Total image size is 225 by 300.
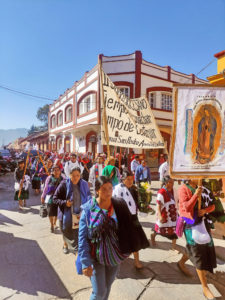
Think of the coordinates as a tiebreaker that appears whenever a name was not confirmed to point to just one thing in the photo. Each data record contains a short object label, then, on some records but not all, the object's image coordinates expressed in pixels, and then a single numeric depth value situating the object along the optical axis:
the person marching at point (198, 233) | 2.61
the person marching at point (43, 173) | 7.35
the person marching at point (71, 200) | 3.35
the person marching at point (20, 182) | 6.88
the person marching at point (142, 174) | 8.29
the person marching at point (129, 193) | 3.41
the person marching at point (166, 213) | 3.69
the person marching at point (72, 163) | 7.36
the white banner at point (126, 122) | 4.29
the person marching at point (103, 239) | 1.99
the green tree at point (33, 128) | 70.56
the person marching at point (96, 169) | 7.05
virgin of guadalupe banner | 2.64
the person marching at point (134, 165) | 9.70
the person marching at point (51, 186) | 4.64
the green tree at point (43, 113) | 67.69
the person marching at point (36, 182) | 9.08
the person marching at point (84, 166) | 9.98
